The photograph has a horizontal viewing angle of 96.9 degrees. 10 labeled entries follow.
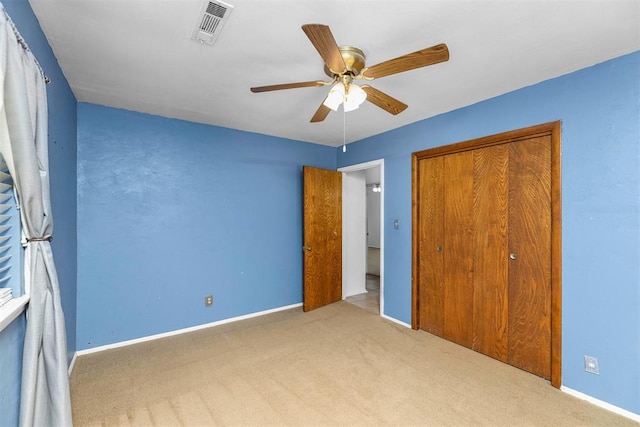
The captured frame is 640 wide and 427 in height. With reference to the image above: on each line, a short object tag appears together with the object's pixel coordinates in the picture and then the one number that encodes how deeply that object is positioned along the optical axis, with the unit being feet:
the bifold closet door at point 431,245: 10.07
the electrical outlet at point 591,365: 6.60
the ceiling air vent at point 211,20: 4.77
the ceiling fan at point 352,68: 4.37
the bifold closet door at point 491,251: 8.38
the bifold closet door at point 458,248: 9.26
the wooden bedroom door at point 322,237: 12.61
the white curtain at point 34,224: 3.80
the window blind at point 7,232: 4.15
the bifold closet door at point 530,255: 7.52
